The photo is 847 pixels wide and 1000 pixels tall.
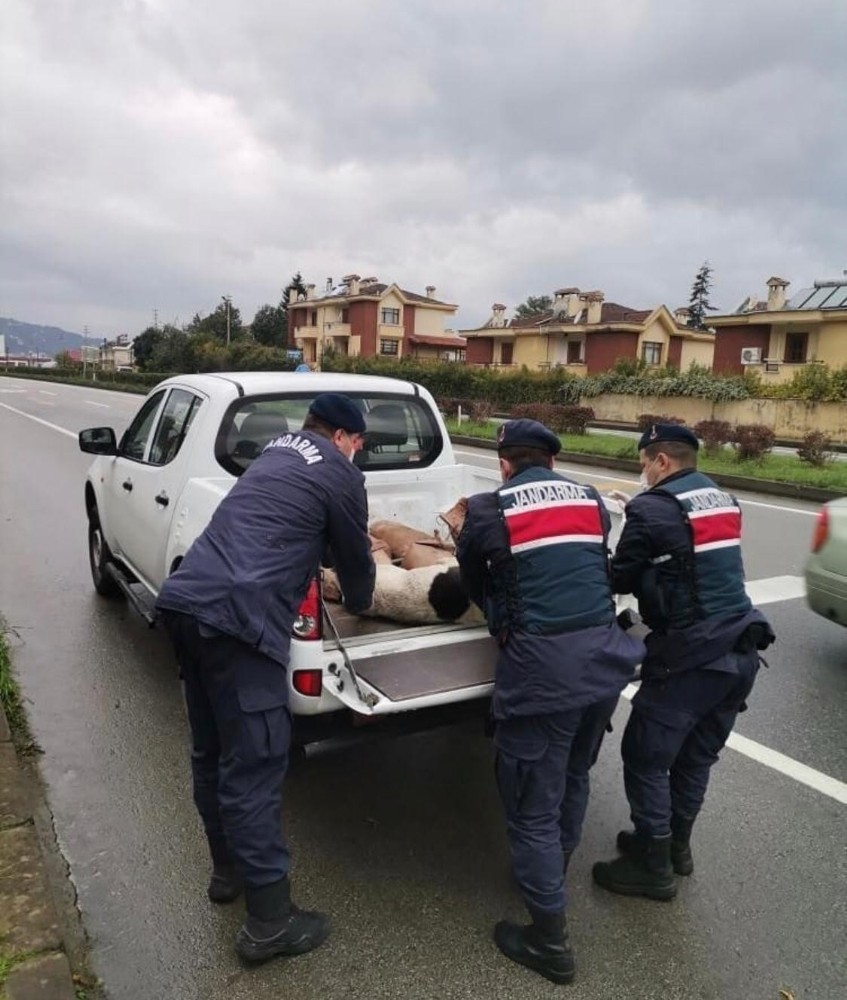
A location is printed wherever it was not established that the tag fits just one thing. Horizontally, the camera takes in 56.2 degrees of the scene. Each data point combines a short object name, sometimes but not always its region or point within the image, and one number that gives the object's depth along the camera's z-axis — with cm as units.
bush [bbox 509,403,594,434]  2262
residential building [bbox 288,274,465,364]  6781
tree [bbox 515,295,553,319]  10656
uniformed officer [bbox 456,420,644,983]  253
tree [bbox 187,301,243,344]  8906
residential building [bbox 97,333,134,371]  11998
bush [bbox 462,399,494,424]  2398
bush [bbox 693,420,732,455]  1700
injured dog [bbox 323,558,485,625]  336
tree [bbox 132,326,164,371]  8325
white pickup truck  281
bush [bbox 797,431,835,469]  1591
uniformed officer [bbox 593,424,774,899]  283
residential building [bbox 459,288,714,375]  4950
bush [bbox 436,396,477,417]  2670
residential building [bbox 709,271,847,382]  3606
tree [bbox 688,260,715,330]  8969
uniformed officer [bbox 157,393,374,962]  248
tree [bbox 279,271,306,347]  8981
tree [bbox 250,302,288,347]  8825
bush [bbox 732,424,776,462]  1592
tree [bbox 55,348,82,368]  10156
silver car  498
